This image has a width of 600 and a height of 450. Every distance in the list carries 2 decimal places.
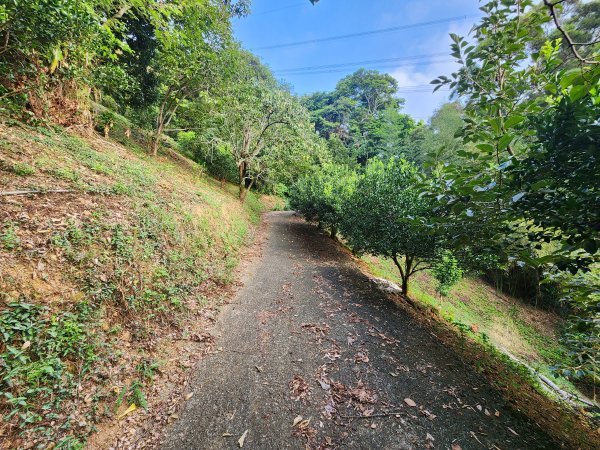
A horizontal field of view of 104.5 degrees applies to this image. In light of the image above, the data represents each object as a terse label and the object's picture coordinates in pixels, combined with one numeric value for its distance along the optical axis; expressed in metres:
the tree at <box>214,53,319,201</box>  10.43
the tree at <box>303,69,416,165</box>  28.00
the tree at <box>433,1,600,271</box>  1.49
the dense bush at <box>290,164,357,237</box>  9.75
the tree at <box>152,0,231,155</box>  6.97
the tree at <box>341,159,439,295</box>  5.55
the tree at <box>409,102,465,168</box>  22.97
